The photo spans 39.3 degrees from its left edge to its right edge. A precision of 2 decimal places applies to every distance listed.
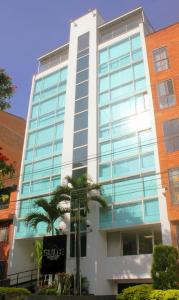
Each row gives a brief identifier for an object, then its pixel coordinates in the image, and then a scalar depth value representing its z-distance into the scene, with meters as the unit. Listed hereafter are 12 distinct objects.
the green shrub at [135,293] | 12.02
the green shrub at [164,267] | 13.40
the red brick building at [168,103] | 17.61
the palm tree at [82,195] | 18.43
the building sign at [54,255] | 14.38
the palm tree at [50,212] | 18.57
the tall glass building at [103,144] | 18.54
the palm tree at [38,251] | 18.57
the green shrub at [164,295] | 11.09
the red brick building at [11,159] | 23.19
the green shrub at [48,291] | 14.80
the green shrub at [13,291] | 14.96
